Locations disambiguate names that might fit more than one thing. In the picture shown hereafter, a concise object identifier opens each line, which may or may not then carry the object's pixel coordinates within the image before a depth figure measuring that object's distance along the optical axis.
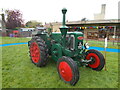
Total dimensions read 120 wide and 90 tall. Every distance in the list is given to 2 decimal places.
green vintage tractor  2.83
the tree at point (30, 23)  44.06
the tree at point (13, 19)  29.18
